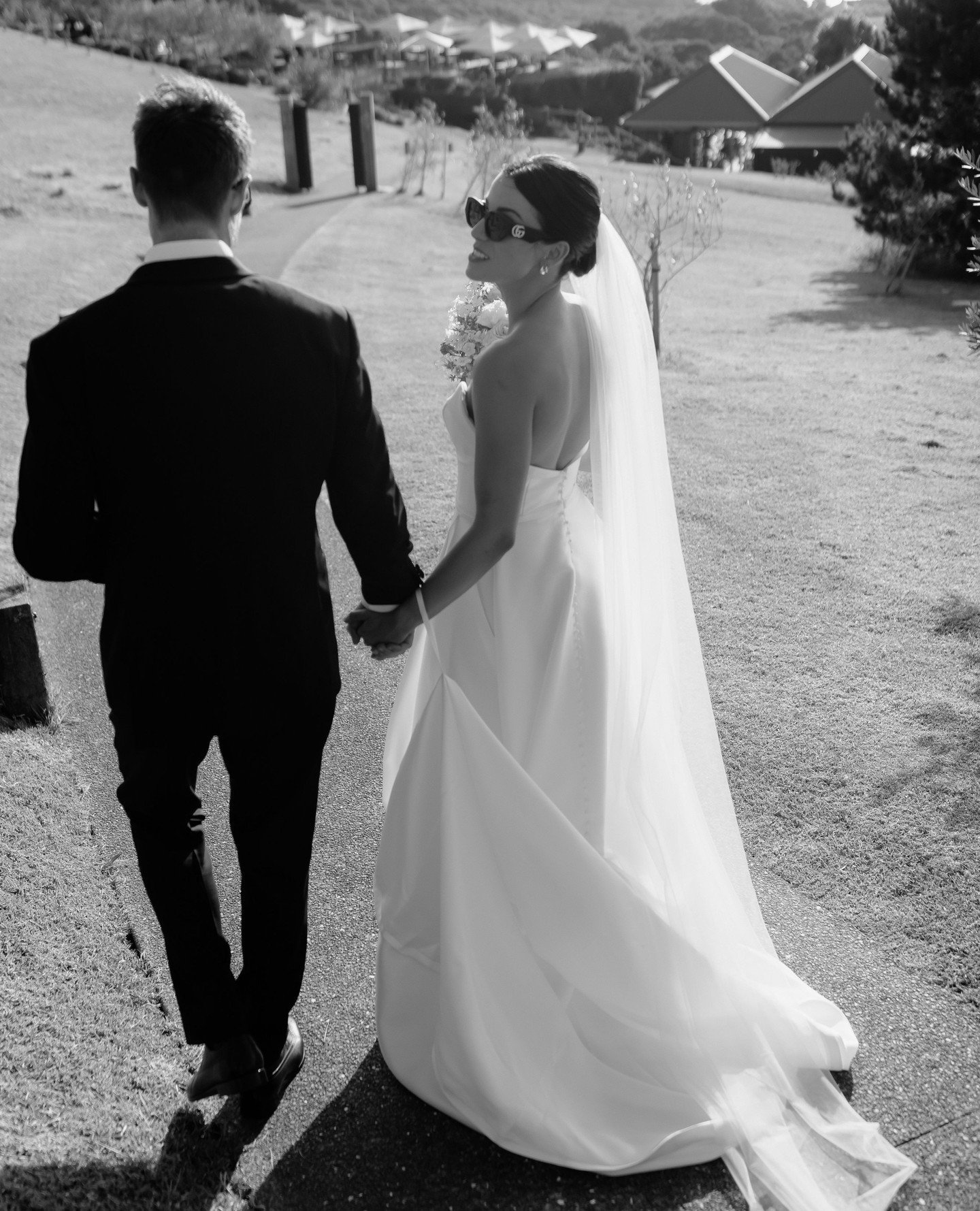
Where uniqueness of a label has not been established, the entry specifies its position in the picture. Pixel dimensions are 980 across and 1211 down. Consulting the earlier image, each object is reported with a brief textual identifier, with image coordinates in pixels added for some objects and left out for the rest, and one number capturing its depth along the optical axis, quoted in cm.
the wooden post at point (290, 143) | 2403
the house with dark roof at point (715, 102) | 4572
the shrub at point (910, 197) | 1770
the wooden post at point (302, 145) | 2377
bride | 254
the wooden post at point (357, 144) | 2411
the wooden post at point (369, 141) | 2408
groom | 212
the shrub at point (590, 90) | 5638
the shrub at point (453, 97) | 4656
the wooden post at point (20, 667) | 441
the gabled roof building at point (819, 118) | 4047
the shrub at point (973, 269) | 476
